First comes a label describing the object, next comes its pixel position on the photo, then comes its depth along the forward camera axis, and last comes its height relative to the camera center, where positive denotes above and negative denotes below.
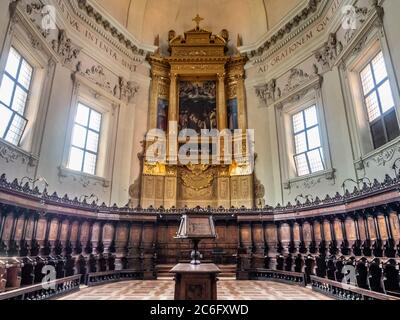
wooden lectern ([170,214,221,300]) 3.48 -0.52
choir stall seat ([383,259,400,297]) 5.23 -0.69
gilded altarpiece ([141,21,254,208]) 12.14 +6.16
